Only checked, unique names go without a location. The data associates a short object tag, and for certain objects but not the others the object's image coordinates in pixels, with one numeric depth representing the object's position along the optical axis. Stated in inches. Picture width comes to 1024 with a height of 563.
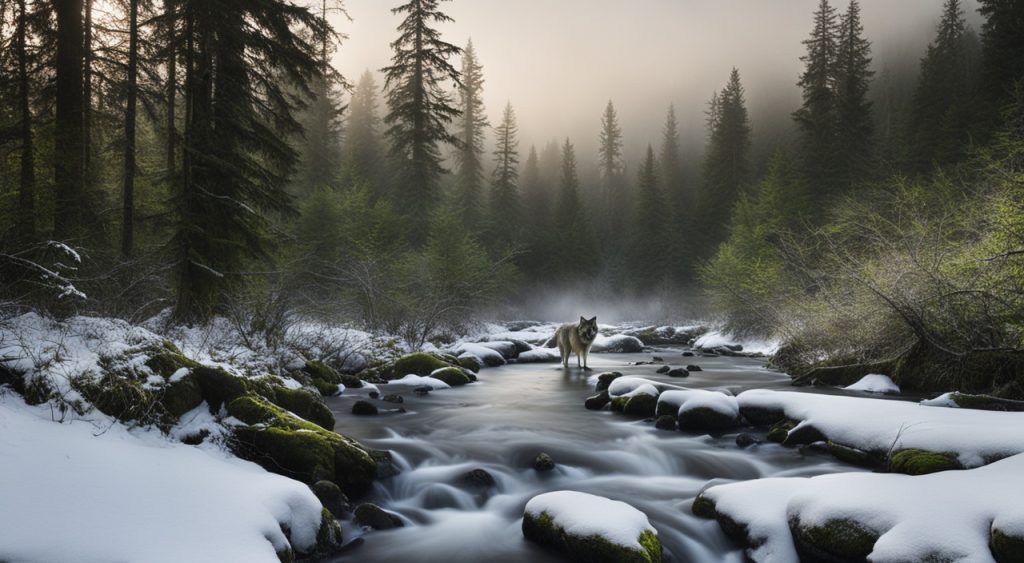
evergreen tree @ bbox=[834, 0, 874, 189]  1387.8
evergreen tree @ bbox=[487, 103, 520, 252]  1781.5
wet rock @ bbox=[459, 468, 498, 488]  245.0
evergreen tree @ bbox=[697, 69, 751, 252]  1956.2
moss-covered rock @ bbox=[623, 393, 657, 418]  366.3
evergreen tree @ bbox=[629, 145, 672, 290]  2009.1
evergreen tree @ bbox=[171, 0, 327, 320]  400.8
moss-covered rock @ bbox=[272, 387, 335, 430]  266.7
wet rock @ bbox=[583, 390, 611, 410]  400.8
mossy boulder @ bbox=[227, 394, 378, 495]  194.7
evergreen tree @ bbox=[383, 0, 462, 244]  1115.9
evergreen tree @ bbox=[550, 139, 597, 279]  2026.3
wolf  616.7
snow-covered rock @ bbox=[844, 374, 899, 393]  394.3
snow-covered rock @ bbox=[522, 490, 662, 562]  155.9
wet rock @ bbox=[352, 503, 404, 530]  191.8
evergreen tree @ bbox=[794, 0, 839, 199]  1402.6
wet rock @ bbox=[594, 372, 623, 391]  473.6
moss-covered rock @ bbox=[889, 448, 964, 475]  189.5
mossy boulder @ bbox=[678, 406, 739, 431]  323.9
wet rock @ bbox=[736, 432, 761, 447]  290.8
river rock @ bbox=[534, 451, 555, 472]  267.4
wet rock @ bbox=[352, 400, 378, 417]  348.2
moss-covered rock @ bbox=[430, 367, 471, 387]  502.2
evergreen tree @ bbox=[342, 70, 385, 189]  1786.3
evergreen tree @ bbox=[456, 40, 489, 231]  1702.9
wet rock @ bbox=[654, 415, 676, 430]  330.0
